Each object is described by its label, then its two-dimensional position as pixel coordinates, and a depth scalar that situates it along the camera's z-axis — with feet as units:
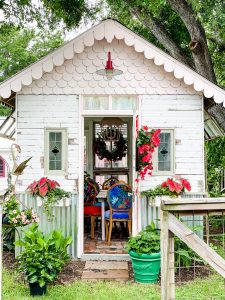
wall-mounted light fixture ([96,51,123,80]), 22.54
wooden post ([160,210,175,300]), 11.18
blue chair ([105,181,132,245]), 24.44
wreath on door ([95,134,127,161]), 35.76
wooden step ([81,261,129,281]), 20.13
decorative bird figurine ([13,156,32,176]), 20.88
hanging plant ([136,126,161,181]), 22.13
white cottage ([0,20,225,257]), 23.22
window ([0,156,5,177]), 66.75
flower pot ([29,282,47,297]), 17.74
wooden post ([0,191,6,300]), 13.05
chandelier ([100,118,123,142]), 33.19
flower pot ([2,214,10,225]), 23.89
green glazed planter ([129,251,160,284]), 19.29
